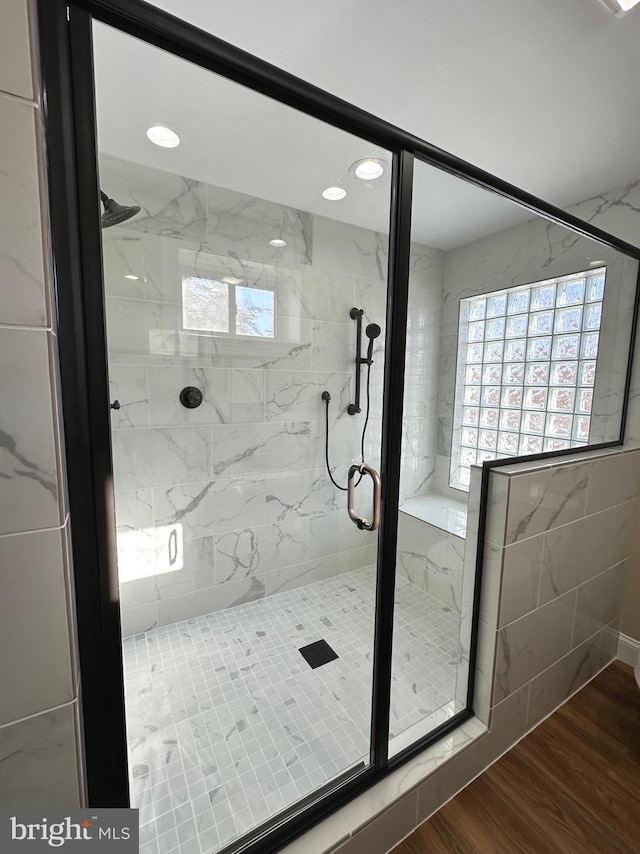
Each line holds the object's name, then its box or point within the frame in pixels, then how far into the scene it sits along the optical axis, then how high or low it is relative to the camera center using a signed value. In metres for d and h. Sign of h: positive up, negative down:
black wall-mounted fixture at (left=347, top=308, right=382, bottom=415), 2.10 +0.29
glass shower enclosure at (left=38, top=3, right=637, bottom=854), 1.07 -0.13
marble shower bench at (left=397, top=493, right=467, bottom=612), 1.53 -0.71
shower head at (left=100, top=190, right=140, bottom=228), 0.98 +0.54
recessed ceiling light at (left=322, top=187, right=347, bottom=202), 1.78 +0.96
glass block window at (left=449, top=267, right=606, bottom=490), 1.67 +0.10
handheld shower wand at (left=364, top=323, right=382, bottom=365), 2.04 +0.31
